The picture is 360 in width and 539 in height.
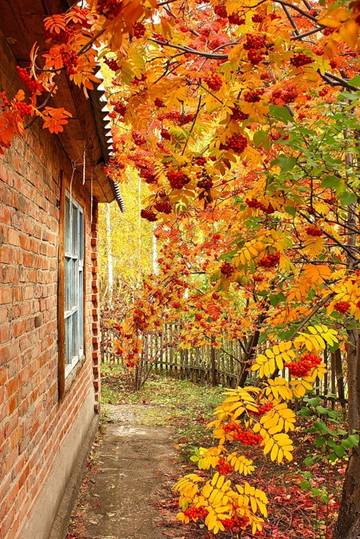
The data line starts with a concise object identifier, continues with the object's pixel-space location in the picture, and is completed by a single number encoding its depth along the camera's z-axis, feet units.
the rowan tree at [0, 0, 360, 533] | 7.16
